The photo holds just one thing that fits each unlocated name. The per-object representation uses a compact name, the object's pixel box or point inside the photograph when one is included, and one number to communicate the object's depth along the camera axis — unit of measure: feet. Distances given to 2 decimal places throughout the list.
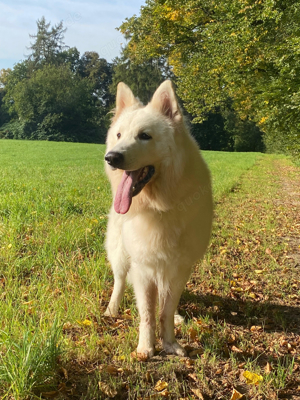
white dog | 7.14
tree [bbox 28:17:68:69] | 167.32
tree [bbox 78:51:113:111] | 155.17
